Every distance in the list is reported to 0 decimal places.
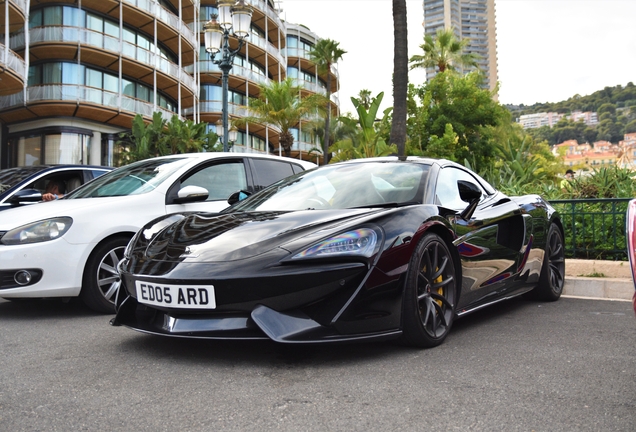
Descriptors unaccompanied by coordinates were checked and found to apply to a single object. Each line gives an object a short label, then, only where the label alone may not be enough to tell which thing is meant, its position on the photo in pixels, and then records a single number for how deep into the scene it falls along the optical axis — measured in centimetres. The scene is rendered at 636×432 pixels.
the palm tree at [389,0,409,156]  1284
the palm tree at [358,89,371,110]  6397
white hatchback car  485
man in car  735
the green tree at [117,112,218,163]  2742
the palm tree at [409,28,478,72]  4738
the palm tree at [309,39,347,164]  4800
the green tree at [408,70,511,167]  4009
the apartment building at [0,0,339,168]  2920
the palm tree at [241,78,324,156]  3222
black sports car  324
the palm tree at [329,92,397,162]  1797
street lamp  1326
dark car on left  686
